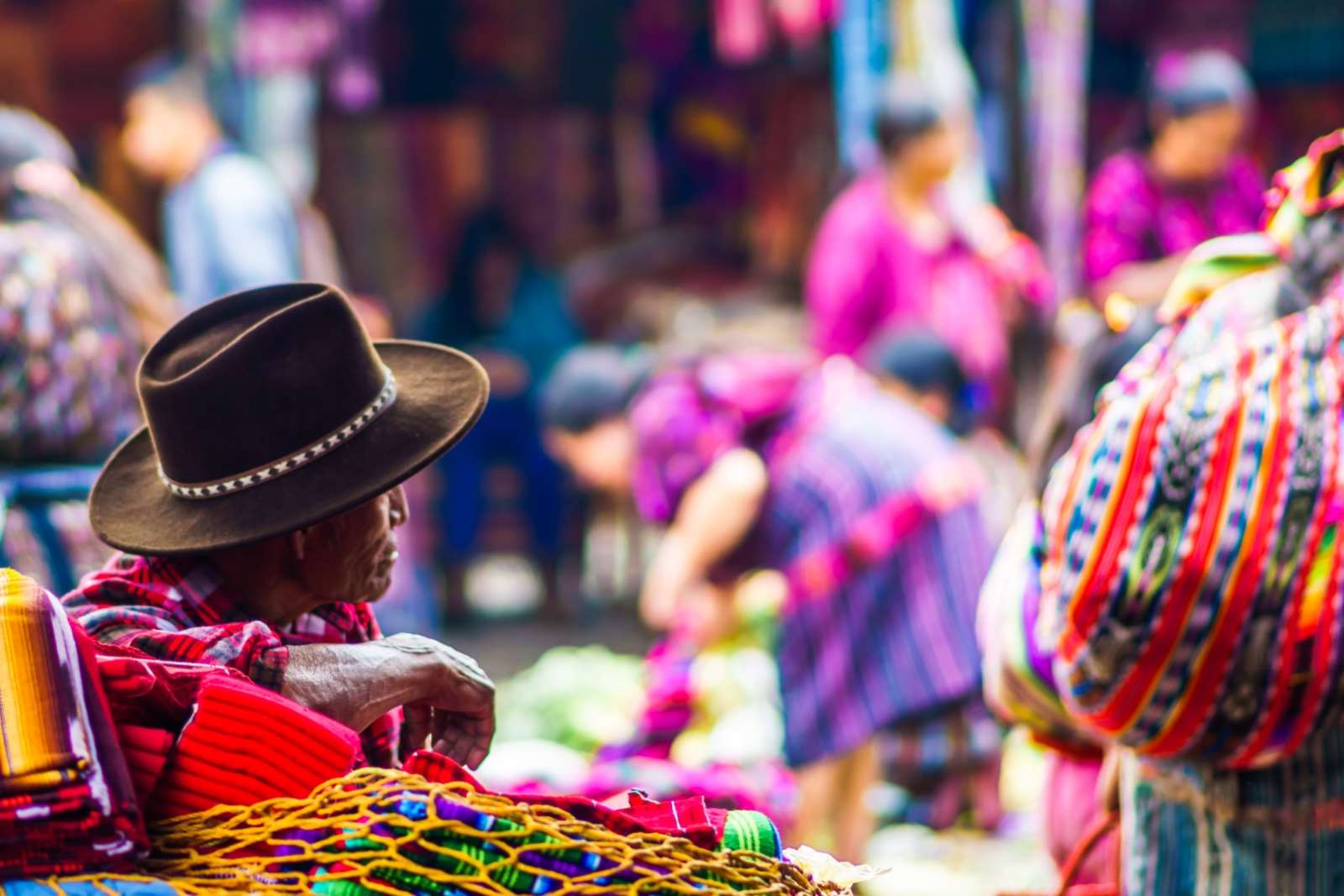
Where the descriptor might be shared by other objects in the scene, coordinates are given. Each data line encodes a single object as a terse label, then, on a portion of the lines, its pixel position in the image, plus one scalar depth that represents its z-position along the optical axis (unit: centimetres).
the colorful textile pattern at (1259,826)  470
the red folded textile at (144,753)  322
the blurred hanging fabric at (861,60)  1516
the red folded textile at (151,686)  326
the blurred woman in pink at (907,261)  1223
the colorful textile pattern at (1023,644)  520
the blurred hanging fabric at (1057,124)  1532
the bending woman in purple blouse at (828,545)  899
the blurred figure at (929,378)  1052
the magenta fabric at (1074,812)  609
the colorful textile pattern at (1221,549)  430
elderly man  359
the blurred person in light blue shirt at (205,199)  1211
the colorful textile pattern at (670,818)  329
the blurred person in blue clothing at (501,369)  1750
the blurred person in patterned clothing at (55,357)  848
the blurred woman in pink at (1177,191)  1138
